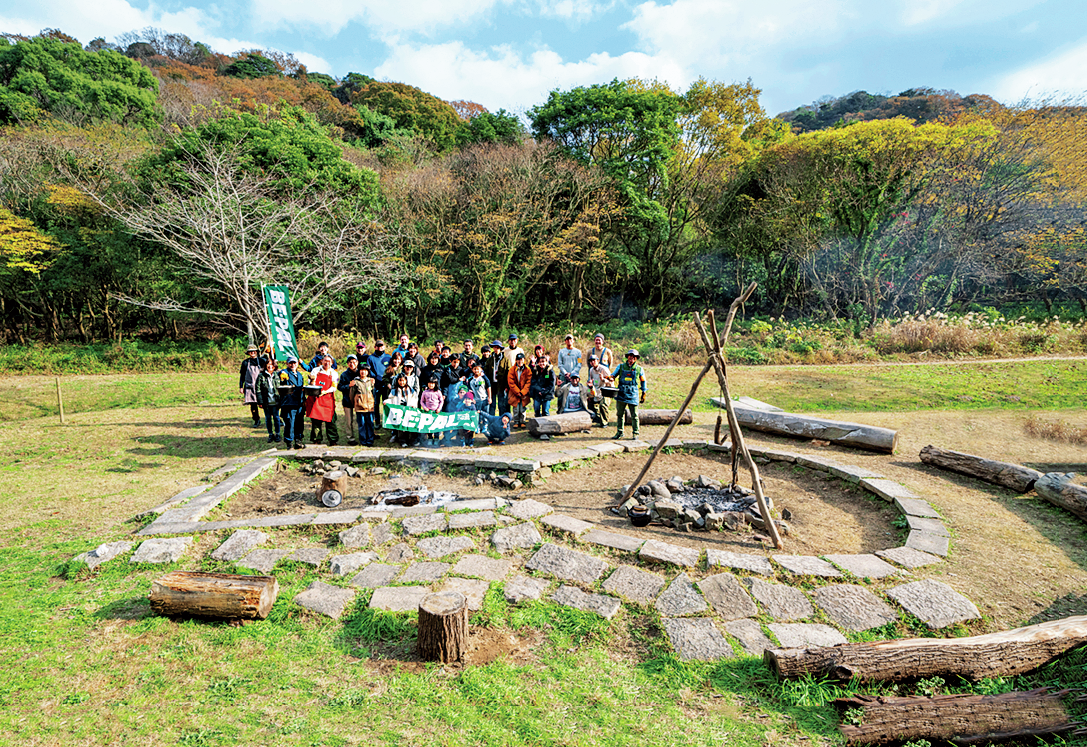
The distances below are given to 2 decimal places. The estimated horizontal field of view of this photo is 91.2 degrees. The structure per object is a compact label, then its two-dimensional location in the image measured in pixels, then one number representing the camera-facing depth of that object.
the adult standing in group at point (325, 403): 8.66
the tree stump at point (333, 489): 6.59
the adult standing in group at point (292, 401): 8.46
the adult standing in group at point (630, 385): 9.09
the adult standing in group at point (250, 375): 9.66
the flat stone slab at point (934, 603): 4.15
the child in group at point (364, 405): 8.76
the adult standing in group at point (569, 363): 10.25
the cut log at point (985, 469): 6.92
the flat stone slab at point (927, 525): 5.68
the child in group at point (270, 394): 8.81
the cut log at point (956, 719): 2.96
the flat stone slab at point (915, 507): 6.08
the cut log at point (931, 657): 3.37
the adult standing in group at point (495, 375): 9.96
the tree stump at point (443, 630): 3.60
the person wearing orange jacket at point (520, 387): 9.70
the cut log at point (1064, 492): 6.08
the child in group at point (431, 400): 9.00
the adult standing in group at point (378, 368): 9.37
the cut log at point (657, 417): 10.23
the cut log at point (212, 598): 4.04
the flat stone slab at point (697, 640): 3.77
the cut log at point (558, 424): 9.32
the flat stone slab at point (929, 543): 5.24
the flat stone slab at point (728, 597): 4.26
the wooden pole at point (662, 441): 6.13
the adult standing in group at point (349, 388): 8.80
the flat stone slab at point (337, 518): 5.75
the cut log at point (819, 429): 8.58
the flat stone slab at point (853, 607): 4.13
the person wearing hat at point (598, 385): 9.73
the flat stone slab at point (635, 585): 4.47
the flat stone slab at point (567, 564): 4.79
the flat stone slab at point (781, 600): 4.24
